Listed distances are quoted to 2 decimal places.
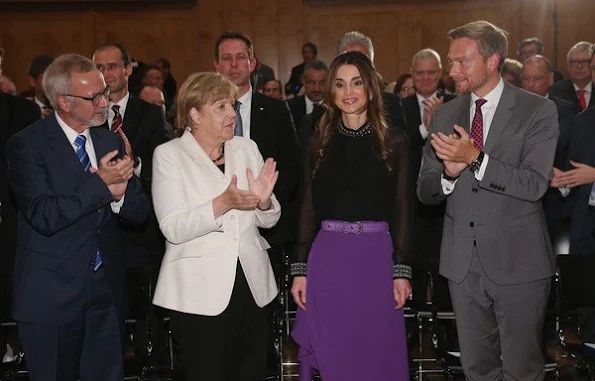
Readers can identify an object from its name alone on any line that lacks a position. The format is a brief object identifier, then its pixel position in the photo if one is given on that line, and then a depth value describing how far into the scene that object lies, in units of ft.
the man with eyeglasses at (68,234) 11.21
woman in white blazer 11.43
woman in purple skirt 12.52
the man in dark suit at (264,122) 15.43
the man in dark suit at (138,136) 15.14
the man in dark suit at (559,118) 18.15
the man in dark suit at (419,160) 17.22
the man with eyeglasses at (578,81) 22.67
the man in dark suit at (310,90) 23.30
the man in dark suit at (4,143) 17.06
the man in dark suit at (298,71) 31.99
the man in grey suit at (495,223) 12.16
